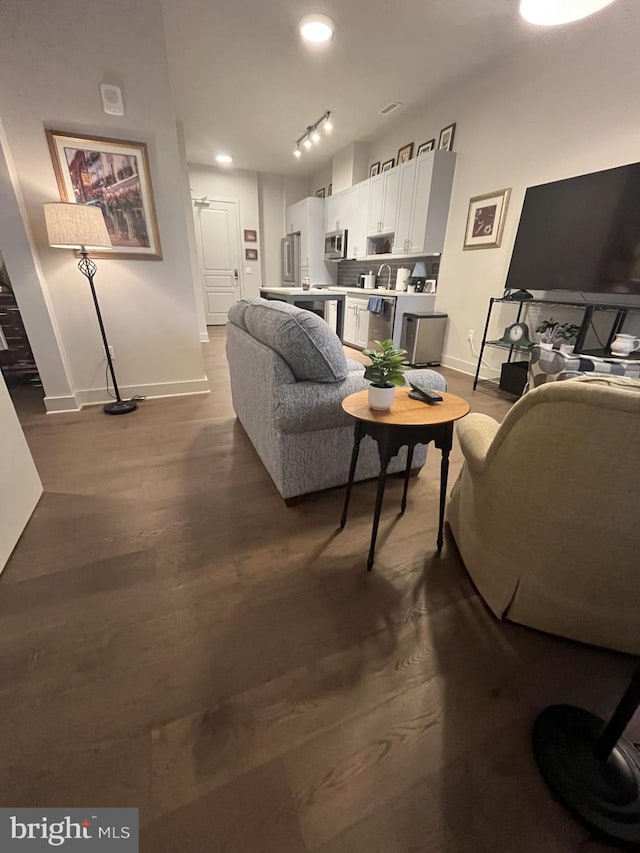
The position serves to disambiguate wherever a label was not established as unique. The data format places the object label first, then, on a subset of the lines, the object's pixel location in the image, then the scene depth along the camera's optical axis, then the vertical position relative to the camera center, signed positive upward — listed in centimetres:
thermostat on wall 233 +106
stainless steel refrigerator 658 +20
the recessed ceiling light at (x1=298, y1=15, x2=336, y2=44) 263 +175
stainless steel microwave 560 +41
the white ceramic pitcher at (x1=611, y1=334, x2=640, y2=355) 235 -42
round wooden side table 120 -49
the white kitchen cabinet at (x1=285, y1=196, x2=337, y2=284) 604 +57
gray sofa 152 -52
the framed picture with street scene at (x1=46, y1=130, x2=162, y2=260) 243 +56
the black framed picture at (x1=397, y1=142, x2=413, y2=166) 432 +140
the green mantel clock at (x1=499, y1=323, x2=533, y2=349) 313 -52
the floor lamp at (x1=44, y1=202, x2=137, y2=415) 225 +25
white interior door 656 +23
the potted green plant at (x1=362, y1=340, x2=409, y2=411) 127 -35
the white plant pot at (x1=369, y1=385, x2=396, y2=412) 127 -42
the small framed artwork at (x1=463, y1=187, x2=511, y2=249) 336 +52
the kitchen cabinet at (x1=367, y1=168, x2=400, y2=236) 437 +86
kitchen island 396 -27
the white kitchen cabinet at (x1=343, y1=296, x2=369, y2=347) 495 -68
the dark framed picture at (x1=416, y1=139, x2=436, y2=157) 398 +137
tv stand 250 -35
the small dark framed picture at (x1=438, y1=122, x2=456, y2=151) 372 +138
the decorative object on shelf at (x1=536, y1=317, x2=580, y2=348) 287 -45
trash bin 416 -72
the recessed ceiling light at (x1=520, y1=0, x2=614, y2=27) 143 +105
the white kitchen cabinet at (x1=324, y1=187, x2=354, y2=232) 532 +91
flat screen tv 238 +29
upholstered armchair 75 -58
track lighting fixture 419 +170
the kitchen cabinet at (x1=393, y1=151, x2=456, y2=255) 377 +76
